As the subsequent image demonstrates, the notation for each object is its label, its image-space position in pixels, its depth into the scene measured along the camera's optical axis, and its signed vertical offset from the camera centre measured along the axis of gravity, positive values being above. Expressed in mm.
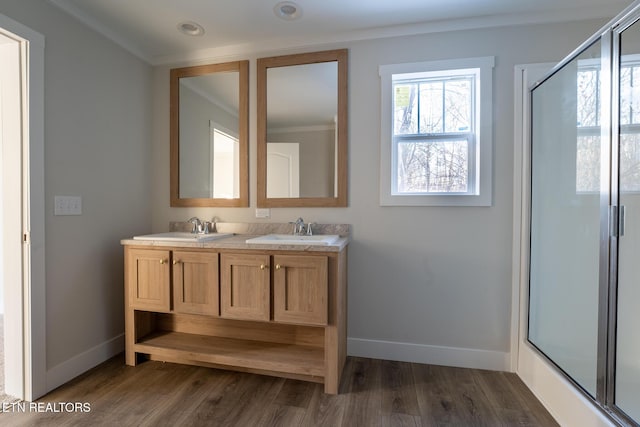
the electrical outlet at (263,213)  2324 -42
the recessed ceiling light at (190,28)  2074 +1285
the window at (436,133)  2012 +542
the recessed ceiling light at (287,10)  1867 +1286
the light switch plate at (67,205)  1804 +7
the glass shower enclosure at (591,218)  1326 -41
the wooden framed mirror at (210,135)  2355 +593
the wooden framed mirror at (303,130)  2191 +594
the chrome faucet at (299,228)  2184 -148
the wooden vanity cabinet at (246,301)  1733 -587
